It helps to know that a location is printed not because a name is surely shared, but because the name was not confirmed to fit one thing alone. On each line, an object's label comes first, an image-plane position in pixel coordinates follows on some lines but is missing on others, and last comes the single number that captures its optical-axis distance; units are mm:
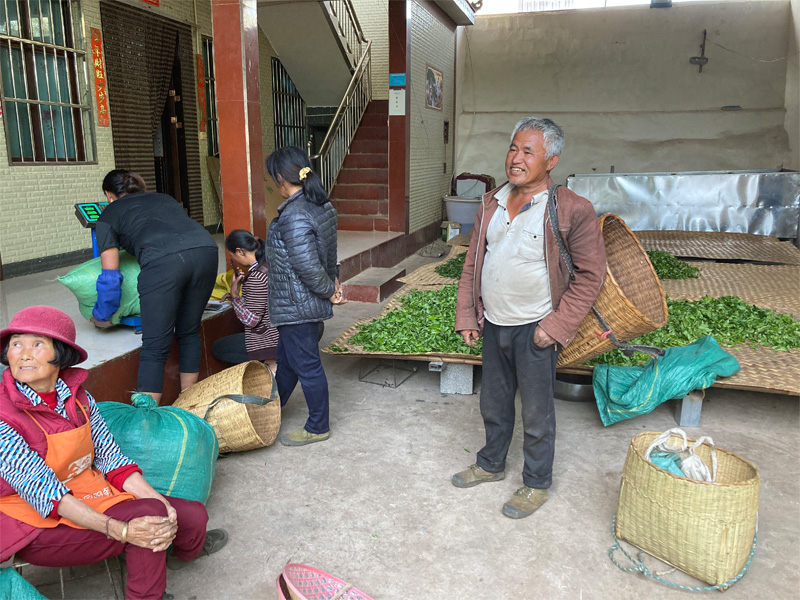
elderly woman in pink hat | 1957
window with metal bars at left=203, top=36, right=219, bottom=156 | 9078
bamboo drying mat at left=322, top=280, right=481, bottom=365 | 4238
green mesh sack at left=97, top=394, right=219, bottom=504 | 2668
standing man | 2637
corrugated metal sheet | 8930
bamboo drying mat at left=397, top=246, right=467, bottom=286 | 6435
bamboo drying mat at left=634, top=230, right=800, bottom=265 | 7500
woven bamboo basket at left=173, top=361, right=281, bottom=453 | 3318
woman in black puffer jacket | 3302
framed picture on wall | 10965
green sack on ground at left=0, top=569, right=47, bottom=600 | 1917
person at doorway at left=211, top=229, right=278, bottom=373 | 4012
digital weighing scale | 4059
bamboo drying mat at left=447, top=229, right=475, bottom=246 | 8837
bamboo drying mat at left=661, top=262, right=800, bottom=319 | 5469
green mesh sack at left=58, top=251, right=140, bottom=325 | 3842
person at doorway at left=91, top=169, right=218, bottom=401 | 3508
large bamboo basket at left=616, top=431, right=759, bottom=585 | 2336
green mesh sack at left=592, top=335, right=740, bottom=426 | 3707
